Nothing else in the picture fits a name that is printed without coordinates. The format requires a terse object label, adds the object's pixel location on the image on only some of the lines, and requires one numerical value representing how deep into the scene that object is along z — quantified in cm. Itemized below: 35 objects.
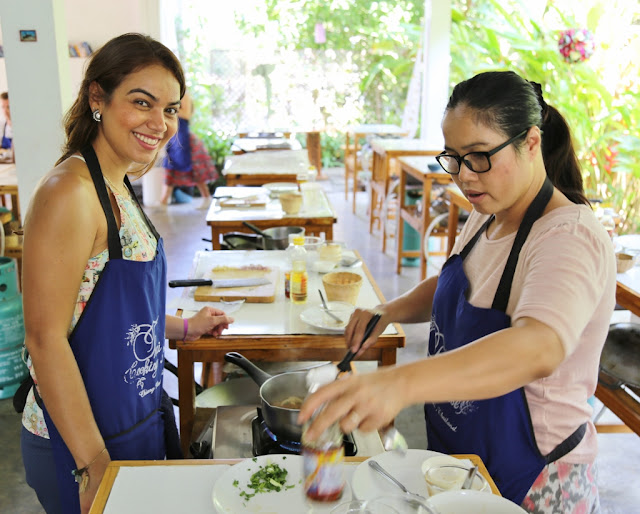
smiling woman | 148
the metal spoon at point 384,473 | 133
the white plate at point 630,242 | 336
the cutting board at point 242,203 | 434
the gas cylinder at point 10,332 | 362
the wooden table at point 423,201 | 530
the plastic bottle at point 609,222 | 327
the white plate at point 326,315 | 232
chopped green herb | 135
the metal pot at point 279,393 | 158
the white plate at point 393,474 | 132
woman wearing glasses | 121
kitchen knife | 259
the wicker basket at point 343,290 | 252
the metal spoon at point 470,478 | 133
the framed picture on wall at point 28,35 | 369
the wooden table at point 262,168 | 536
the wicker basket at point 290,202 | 412
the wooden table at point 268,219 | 400
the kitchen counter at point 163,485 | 133
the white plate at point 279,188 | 478
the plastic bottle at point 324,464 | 112
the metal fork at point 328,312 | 236
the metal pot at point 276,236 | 346
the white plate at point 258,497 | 130
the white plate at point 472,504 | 119
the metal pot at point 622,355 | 287
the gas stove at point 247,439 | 163
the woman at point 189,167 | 831
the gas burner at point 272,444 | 161
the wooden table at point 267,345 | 226
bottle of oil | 256
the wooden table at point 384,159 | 639
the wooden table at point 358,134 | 866
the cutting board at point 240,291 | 258
